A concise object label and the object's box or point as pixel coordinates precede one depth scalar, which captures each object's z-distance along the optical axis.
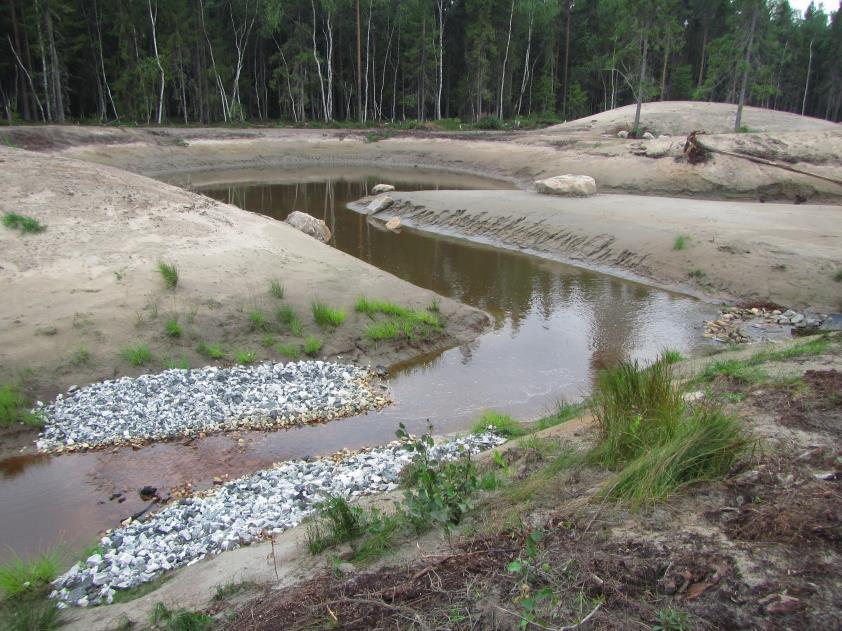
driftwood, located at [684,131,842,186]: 25.84
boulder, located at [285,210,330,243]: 20.56
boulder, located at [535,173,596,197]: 24.44
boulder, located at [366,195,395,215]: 26.08
